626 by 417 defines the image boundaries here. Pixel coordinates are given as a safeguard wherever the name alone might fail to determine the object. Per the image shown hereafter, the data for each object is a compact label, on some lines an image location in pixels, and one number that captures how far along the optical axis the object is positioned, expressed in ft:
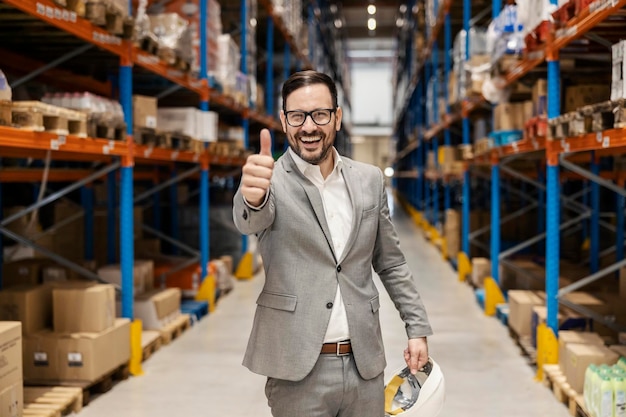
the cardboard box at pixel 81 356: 14.99
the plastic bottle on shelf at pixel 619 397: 12.01
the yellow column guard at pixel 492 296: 24.12
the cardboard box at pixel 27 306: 14.85
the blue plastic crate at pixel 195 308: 23.49
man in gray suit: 7.17
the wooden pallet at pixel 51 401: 13.29
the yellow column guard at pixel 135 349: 17.28
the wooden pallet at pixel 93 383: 15.10
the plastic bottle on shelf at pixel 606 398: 12.11
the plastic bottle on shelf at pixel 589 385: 12.83
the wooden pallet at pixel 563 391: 13.71
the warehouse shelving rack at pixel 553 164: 13.98
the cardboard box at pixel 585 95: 17.19
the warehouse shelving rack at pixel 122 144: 13.07
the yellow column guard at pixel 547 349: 16.39
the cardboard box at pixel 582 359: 13.78
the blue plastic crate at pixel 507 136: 21.74
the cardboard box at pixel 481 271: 27.94
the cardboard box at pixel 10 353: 11.90
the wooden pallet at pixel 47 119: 12.71
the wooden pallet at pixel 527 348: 18.00
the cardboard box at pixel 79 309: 15.39
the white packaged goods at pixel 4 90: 12.30
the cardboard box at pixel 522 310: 19.35
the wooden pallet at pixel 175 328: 20.25
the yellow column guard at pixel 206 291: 25.65
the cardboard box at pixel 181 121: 23.45
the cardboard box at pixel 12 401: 11.87
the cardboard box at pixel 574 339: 15.08
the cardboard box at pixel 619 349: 14.12
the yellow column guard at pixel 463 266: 31.07
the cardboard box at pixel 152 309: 20.29
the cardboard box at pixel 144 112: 19.29
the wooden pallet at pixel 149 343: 18.53
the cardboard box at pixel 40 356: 15.15
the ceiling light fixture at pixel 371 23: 92.65
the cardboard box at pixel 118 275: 20.18
